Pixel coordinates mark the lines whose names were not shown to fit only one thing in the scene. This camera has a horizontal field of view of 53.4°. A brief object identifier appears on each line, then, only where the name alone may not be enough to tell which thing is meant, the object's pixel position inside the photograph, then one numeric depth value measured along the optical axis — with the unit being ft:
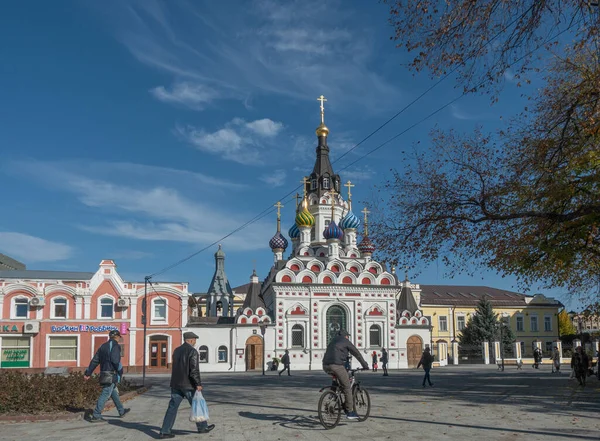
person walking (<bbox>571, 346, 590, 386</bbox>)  68.33
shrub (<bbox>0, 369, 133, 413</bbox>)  40.22
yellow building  212.84
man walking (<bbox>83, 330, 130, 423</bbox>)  38.06
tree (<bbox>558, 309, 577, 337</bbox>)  243.52
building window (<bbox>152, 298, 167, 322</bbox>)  142.82
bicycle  33.96
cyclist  34.73
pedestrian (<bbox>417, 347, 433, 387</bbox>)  71.16
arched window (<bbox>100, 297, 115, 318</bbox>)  139.85
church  149.38
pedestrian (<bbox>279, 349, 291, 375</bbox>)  113.09
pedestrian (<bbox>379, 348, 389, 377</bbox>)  107.88
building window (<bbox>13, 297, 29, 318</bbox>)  135.33
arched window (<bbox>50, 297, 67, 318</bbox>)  137.21
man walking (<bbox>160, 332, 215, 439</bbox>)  31.94
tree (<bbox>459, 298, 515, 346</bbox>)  186.09
